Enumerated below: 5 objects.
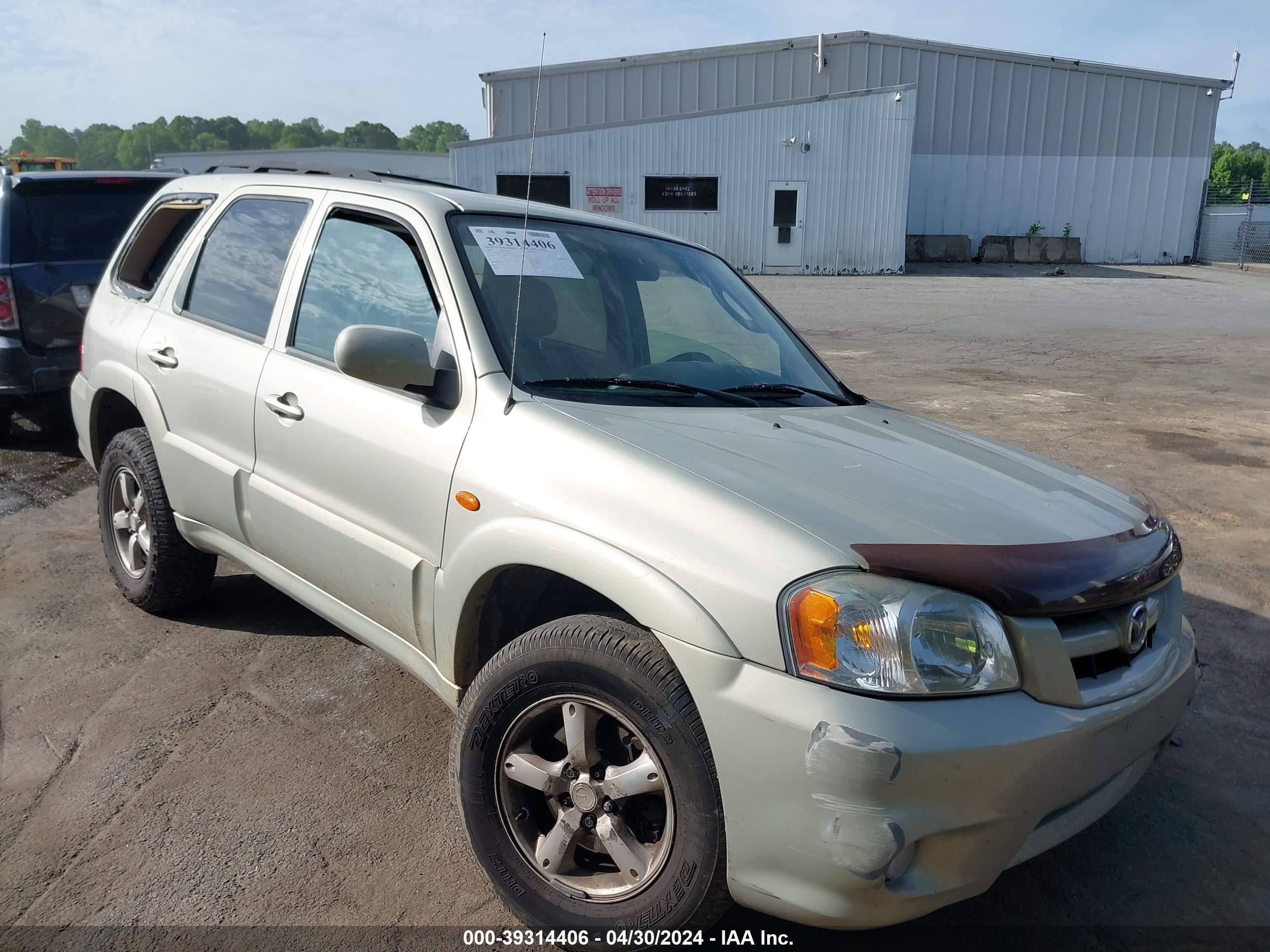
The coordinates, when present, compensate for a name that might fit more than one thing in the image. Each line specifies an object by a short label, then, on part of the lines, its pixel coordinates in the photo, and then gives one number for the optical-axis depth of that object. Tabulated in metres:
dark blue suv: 6.54
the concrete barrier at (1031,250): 31.03
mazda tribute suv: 1.88
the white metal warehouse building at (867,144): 26.67
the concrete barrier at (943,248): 31.28
